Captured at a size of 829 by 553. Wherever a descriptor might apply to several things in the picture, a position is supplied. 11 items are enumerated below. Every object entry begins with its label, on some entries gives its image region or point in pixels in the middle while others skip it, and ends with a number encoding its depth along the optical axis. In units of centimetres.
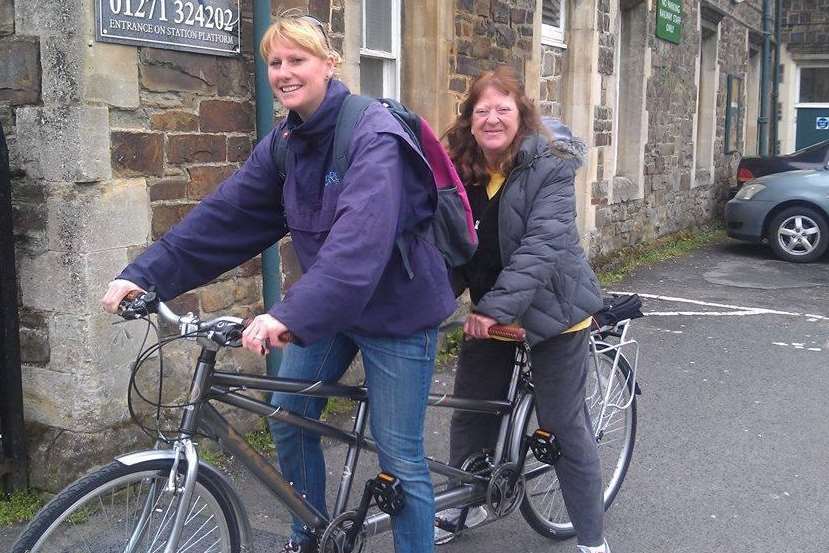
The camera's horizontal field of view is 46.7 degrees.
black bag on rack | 382
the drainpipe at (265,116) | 486
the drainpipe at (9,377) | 411
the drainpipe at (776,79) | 1838
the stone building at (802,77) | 1906
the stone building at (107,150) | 406
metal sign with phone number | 413
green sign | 1219
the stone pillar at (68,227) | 404
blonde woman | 255
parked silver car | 1206
